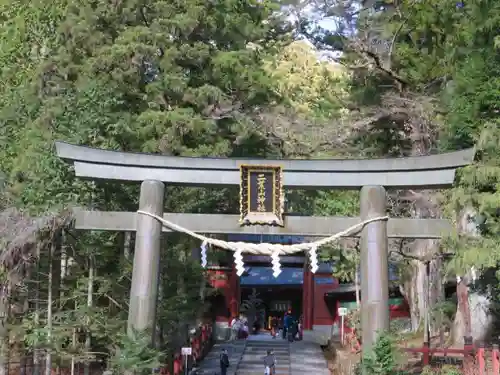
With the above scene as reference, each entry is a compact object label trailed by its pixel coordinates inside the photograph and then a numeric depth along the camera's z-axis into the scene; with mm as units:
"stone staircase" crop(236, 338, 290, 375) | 20280
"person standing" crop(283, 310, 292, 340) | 28695
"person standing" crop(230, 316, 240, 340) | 28323
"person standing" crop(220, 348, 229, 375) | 18484
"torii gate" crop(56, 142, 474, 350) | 10969
